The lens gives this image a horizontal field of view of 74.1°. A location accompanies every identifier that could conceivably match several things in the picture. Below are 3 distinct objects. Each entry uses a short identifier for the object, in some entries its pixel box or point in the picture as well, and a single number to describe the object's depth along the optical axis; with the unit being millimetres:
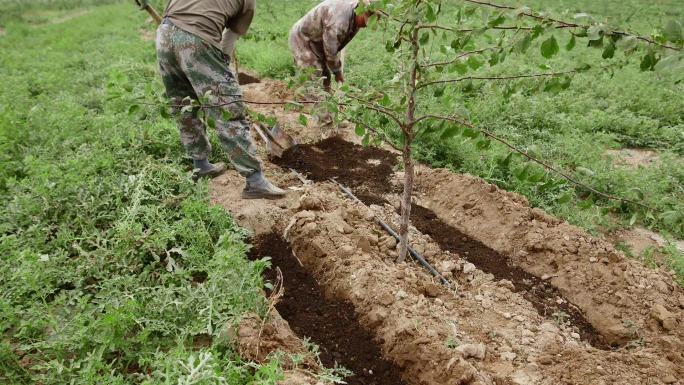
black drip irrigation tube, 3389
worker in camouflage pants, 3514
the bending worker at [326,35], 4969
